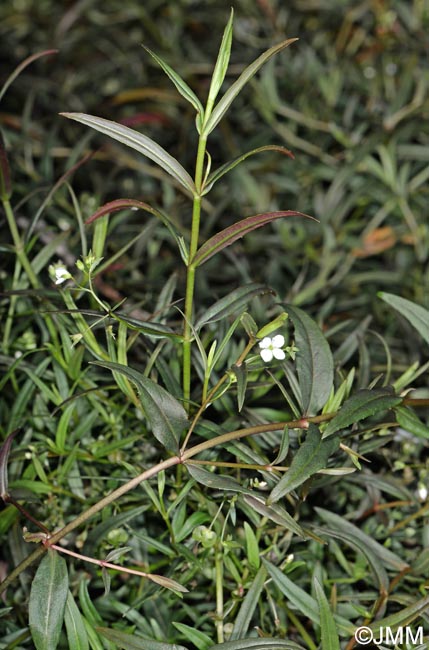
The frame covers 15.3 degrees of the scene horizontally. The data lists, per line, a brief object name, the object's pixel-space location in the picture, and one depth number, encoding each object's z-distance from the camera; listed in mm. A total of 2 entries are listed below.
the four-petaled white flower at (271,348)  337
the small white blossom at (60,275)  343
